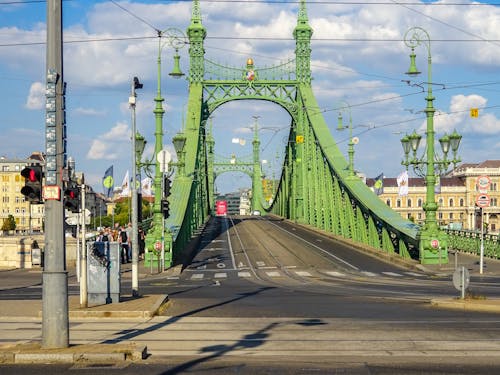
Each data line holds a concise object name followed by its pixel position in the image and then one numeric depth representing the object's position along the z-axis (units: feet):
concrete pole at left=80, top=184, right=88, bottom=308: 68.28
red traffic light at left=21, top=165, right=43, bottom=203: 44.16
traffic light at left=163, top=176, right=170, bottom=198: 131.34
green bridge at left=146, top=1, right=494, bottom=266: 148.87
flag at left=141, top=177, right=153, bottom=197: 210.59
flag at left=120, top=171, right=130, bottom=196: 180.65
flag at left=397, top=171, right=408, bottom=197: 199.30
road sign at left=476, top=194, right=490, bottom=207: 125.39
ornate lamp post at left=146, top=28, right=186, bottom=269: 139.44
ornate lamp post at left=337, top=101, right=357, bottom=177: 190.44
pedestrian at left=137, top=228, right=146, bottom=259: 161.17
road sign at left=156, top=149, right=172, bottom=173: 133.28
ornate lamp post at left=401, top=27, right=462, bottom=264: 136.05
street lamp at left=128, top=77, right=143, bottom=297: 83.71
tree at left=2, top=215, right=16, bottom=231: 453.99
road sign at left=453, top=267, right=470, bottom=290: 70.49
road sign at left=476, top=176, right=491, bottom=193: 126.62
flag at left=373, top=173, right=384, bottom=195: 230.48
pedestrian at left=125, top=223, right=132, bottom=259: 156.87
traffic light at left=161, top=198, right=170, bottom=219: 131.03
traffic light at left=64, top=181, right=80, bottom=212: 47.97
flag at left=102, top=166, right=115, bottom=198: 164.76
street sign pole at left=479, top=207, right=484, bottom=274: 123.36
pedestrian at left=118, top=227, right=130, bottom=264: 152.46
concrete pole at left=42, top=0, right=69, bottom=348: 42.73
